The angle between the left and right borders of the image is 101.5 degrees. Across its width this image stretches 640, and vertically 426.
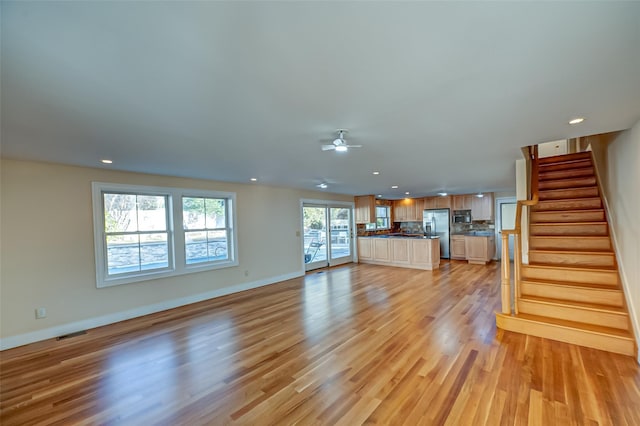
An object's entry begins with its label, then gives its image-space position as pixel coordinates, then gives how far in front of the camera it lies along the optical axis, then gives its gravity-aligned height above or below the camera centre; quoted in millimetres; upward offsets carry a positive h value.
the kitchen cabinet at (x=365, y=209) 8391 -45
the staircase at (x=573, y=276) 2857 -968
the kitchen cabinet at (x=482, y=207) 8211 -111
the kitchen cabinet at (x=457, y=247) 8438 -1399
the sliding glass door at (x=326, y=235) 7379 -792
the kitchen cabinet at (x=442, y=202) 8883 +97
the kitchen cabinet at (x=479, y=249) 7691 -1346
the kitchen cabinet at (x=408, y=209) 9562 -122
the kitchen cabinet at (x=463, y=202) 8500 +82
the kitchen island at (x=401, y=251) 7281 -1342
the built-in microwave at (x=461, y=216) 8750 -395
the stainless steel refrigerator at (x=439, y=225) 8844 -688
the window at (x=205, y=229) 4891 -325
